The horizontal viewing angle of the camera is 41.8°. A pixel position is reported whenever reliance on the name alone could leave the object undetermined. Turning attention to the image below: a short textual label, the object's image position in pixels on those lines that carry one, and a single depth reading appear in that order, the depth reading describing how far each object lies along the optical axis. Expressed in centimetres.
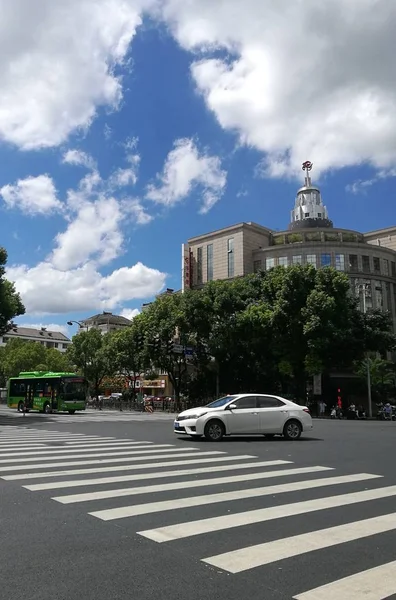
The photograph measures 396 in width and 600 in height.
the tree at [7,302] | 3266
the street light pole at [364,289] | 6054
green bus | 3712
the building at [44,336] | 13662
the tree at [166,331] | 4344
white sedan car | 1500
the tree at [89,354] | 6200
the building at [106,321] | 12300
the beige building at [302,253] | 6512
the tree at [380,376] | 4919
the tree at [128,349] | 4741
